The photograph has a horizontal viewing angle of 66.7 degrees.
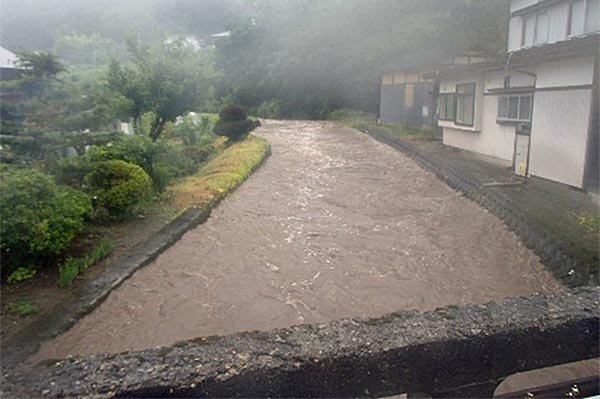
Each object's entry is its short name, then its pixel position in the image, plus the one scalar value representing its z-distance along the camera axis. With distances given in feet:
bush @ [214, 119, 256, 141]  66.33
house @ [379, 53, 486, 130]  66.49
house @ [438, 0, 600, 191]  27.96
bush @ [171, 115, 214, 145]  54.03
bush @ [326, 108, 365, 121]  106.93
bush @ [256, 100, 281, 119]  126.41
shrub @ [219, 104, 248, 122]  68.69
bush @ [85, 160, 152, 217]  24.53
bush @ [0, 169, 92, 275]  16.98
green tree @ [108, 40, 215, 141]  38.04
